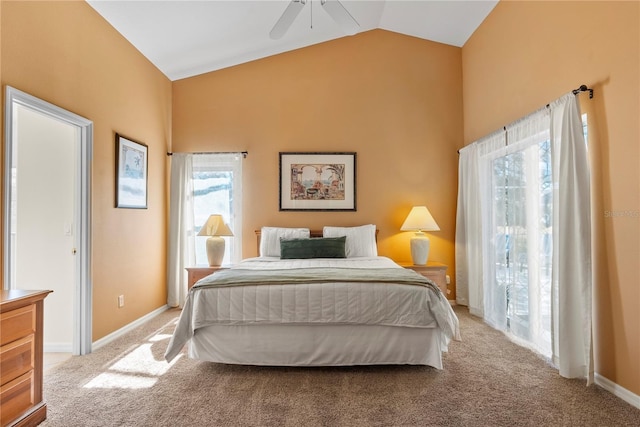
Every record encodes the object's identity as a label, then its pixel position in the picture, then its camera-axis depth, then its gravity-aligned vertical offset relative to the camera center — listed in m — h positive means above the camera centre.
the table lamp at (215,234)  4.17 -0.17
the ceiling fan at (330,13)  2.60 +1.56
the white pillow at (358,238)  4.23 -0.24
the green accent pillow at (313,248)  3.99 -0.34
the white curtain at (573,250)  2.40 -0.24
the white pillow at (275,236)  4.28 -0.21
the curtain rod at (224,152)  4.66 +0.89
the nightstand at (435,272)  4.12 -0.64
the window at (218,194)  4.65 +0.34
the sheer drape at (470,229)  4.05 -0.15
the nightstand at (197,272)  4.05 -0.60
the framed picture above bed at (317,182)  4.67 +0.48
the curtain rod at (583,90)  2.44 +0.87
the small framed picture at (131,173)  3.51 +0.50
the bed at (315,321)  2.56 -0.75
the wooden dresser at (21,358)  1.76 -0.72
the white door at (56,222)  3.01 +0.00
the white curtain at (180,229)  4.52 -0.12
